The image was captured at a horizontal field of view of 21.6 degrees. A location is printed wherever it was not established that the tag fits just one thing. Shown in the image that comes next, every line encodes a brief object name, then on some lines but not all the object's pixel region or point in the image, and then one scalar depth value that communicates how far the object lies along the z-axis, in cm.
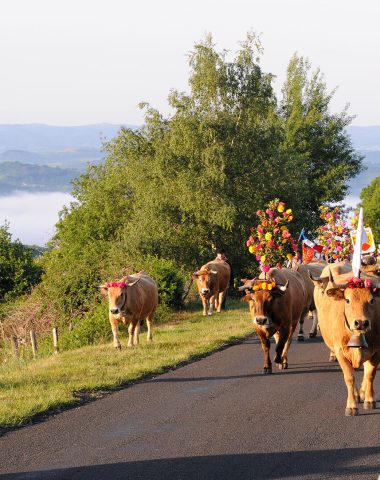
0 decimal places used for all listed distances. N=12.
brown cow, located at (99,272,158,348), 2228
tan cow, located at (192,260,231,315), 3094
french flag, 2667
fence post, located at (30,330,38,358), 2673
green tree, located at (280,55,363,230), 6819
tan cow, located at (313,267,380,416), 1146
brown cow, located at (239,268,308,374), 1614
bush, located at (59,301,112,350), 2909
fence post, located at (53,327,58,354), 2654
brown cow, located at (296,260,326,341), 2026
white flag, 1203
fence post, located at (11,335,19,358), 2820
